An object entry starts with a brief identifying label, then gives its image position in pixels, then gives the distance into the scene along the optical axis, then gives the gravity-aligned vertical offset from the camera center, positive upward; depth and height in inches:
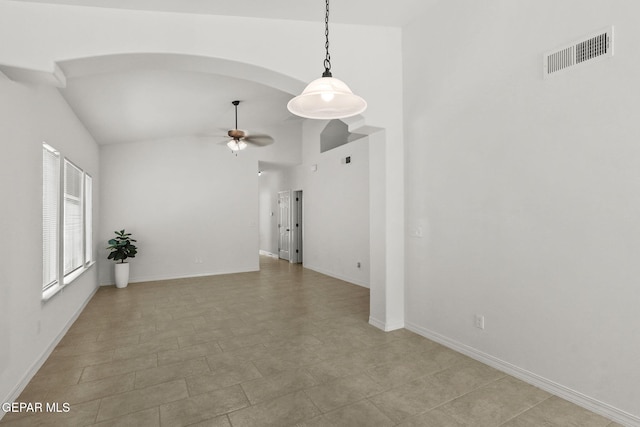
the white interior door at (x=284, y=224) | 389.4 -13.2
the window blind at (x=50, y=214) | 134.0 +0.6
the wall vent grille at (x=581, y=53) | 89.1 +45.0
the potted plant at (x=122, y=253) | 258.1 -30.4
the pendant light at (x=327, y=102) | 78.1 +28.6
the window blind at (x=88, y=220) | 216.7 -3.4
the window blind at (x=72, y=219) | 172.7 -2.0
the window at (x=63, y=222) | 137.9 -3.5
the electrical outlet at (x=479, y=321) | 122.1 -40.7
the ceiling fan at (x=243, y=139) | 229.2 +53.6
